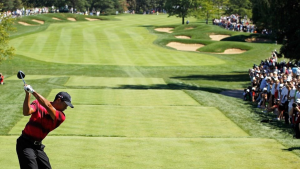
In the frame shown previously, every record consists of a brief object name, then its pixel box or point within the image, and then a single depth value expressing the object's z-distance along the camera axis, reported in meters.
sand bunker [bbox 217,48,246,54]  59.44
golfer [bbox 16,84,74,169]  8.20
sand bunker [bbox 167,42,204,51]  62.80
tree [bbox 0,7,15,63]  32.97
